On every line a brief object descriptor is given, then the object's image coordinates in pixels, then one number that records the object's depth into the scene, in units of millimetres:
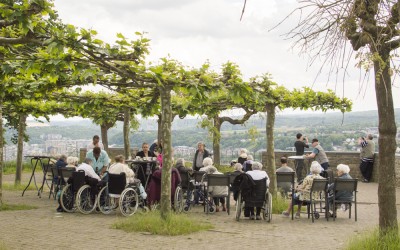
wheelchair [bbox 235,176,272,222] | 11664
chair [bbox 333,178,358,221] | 11977
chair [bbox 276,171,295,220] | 13547
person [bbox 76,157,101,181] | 12703
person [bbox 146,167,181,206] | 12227
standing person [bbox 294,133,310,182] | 20688
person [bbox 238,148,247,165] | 16391
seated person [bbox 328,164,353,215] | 12281
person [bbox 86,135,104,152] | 15109
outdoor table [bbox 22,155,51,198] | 16062
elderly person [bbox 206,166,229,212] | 12938
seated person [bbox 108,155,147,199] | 12305
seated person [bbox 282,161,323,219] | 12133
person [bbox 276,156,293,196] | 13969
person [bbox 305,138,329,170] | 17953
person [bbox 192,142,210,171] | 16281
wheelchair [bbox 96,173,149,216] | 12122
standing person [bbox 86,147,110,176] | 13773
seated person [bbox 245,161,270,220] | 11695
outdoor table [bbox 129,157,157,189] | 13829
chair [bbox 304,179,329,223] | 11836
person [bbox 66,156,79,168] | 13852
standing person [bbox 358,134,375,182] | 21812
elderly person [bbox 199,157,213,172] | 13502
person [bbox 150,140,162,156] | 16686
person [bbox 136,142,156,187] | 13938
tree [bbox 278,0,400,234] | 5859
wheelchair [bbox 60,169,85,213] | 12594
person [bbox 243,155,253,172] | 14977
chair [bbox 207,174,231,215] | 12617
